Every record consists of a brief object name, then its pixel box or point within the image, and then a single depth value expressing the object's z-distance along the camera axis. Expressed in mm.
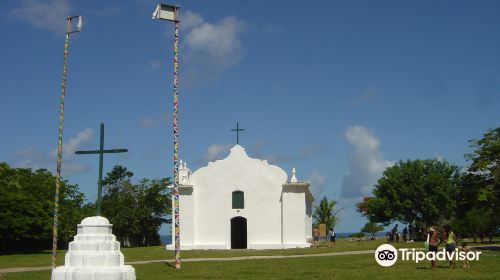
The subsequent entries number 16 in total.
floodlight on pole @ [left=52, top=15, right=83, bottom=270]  20530
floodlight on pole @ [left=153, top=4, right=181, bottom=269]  24141
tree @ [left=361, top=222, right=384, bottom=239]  72875
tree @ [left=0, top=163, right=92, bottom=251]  40438
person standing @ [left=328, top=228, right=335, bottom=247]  45959
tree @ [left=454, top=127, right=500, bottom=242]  33906
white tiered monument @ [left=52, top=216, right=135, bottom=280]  16391
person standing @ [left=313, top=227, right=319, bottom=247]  44094
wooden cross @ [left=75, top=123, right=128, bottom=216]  18447
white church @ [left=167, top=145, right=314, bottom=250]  41656
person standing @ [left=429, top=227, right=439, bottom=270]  21269
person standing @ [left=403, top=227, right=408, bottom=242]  46288
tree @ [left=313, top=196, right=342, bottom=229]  68500
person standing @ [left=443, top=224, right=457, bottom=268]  21234
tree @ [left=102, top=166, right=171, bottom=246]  58750
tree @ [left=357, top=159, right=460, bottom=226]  55719
